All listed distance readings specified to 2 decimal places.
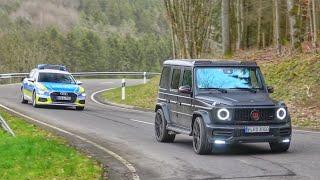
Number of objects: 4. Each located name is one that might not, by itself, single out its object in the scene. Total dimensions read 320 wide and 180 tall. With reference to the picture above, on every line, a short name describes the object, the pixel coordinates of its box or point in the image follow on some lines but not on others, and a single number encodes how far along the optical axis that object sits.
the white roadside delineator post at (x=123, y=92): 34.03
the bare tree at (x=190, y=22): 32.62
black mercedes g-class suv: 12.48
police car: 26.41
